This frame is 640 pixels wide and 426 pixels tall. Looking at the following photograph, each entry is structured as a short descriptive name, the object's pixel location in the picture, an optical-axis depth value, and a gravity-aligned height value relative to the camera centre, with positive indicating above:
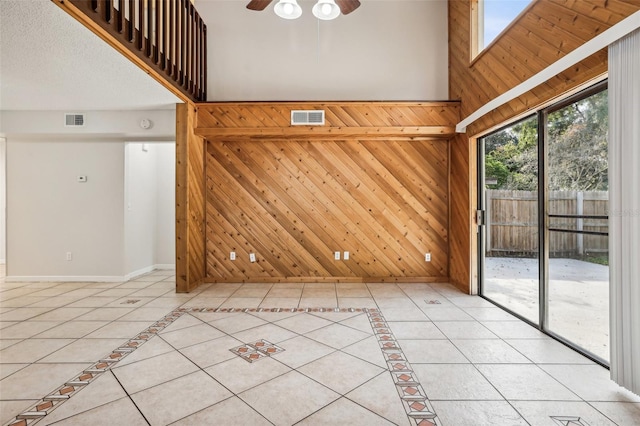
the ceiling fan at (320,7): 3.00 +2.13
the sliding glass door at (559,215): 2.40 -0.01
